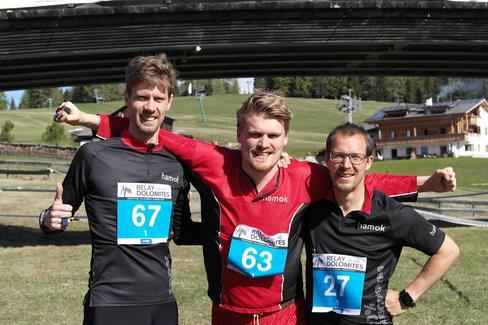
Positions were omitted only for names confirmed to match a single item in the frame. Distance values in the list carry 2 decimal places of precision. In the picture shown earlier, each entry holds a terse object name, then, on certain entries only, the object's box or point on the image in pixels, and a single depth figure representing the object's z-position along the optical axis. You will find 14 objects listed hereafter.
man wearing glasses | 3.68
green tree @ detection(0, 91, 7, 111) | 136.12
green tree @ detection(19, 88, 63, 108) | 143.20
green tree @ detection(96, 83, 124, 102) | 144.77
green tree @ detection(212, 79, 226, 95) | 168.38
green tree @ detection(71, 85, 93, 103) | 146.00
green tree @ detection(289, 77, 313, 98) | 143.75
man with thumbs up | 3.63
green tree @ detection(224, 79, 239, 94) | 175.12
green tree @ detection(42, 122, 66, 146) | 69.69
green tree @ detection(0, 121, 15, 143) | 71.12
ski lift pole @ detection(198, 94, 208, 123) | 97.84
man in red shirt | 3.63
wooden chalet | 76.19
